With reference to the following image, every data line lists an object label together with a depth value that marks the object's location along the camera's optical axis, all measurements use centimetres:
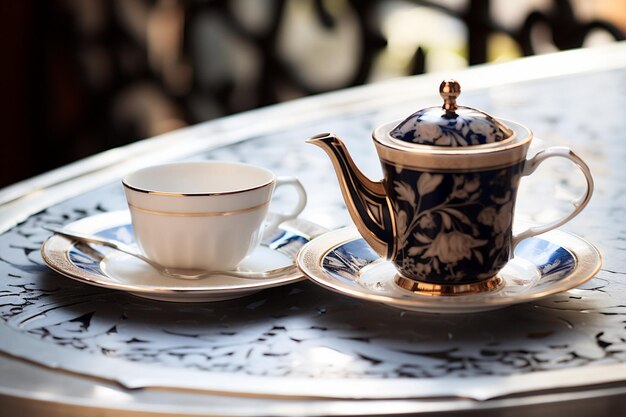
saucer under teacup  106
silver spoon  109
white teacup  108
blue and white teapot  104
